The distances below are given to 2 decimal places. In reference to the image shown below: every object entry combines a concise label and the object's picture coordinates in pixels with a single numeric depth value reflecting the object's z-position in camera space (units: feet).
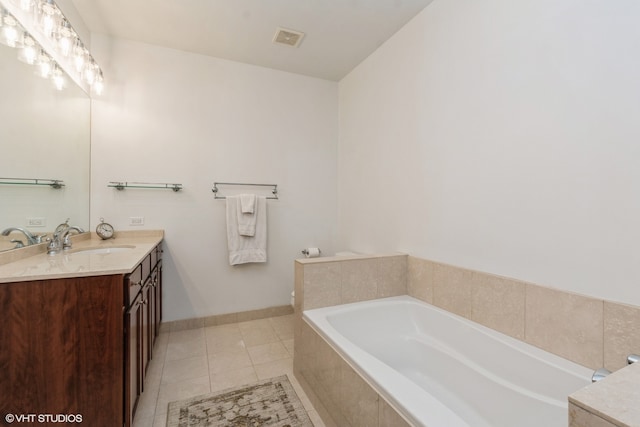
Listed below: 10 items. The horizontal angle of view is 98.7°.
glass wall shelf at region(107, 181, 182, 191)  7.44
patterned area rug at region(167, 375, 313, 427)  4.66
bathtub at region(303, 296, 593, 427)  3.38
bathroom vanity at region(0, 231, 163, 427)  3.43
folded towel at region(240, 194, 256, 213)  8.39
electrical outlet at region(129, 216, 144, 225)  7.61
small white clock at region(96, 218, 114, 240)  6.97
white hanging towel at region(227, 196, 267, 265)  8.44
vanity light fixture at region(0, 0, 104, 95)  4.45
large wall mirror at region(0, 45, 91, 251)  4.48
